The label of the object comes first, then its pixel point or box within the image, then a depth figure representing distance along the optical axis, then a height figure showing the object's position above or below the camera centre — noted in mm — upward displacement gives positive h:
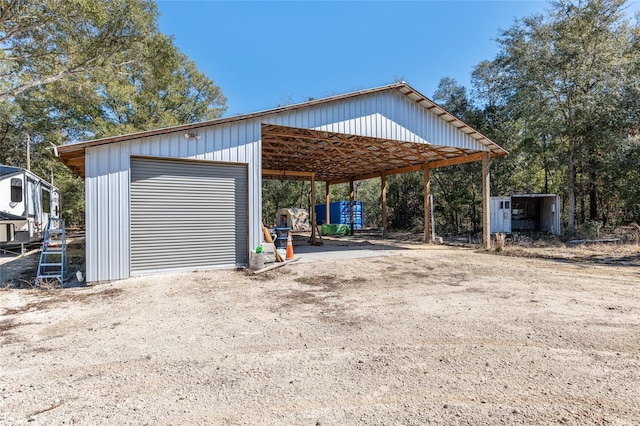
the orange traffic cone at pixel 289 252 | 10031 -1276
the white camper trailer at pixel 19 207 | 11180 +228
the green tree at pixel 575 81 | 14477 +5958
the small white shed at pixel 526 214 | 15875 -255
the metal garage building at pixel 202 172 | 7195 +966
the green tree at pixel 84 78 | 10703 +6230
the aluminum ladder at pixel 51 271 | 7086 -1353
